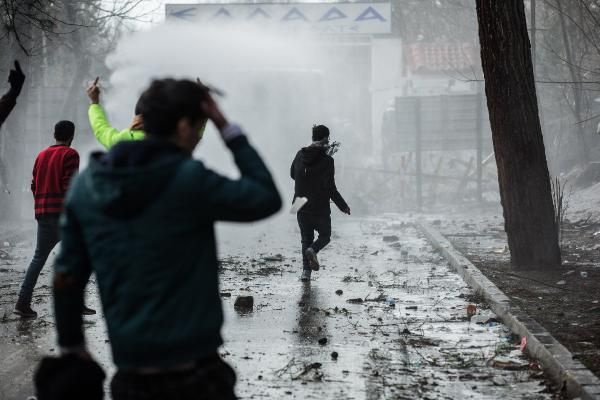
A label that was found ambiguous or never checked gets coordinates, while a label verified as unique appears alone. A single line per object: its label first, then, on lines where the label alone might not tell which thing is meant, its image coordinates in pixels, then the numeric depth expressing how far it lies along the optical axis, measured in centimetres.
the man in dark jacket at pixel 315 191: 2352
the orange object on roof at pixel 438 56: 9787
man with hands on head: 615
